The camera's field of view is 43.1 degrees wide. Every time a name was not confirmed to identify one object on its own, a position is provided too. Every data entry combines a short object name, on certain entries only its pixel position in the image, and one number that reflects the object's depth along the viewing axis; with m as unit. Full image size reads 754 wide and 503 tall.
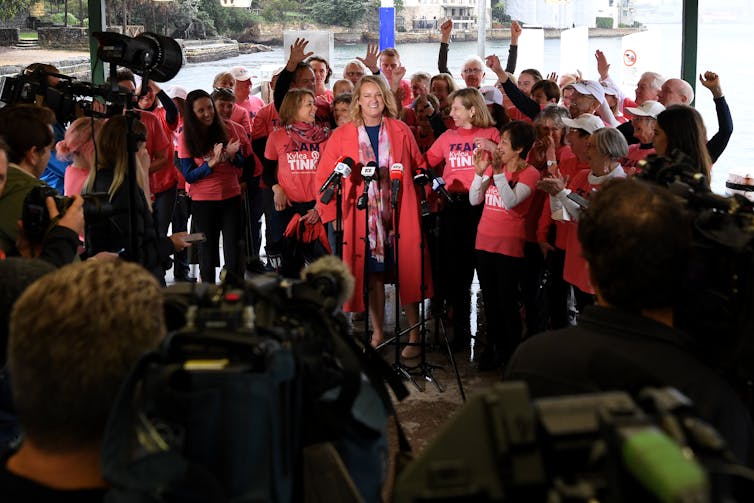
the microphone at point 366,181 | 4.92
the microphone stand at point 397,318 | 5.16
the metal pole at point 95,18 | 8.58
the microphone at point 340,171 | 4.89
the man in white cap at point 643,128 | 5.38
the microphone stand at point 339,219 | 5.08
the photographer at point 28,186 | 2.88
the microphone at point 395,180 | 5.04
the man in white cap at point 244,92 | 8.01
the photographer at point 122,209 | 3.88
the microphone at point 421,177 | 5.02
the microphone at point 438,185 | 5.04
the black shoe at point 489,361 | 5.28
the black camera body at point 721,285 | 1.90
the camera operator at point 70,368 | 1.41
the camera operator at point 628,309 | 1.85
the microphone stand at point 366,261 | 5.25
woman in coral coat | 5.41
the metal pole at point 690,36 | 8.23
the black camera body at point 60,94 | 4.07
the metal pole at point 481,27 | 8.80
